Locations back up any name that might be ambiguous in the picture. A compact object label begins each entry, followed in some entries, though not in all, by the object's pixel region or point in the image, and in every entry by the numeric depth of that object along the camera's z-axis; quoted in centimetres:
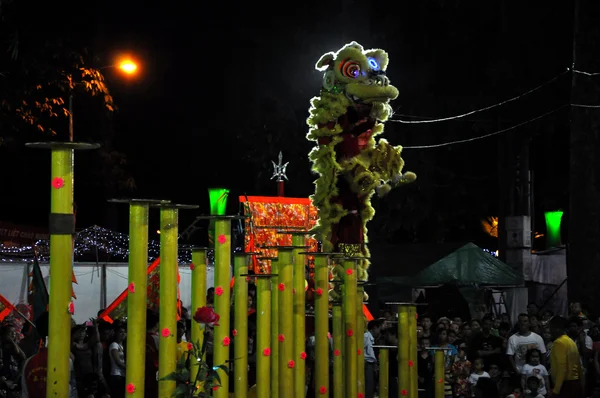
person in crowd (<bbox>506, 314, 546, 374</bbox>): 1259
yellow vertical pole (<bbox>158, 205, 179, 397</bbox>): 638
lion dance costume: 1294
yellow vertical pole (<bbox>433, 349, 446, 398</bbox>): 1077
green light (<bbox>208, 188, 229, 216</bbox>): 1540
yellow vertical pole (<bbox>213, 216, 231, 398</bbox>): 688
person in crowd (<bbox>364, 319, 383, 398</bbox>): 1186
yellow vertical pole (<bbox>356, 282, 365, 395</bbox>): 934
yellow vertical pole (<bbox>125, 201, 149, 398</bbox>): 614
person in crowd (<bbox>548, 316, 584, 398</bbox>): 1189
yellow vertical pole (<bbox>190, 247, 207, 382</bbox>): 702
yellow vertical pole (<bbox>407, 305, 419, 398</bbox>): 1011
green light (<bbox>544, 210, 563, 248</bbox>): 2578
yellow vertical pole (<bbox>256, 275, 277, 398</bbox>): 781
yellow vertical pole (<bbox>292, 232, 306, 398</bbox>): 854
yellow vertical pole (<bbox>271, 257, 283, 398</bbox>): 820
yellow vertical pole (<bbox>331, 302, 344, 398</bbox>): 920
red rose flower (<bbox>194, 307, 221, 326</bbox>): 627
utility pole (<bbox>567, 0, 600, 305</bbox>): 1733
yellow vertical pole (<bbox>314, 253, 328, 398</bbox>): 905
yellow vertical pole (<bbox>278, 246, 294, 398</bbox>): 813
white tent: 1658
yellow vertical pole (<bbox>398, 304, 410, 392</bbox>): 1005
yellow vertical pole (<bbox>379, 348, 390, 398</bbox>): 1043
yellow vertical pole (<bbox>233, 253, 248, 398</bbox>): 752
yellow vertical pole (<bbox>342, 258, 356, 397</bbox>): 920
